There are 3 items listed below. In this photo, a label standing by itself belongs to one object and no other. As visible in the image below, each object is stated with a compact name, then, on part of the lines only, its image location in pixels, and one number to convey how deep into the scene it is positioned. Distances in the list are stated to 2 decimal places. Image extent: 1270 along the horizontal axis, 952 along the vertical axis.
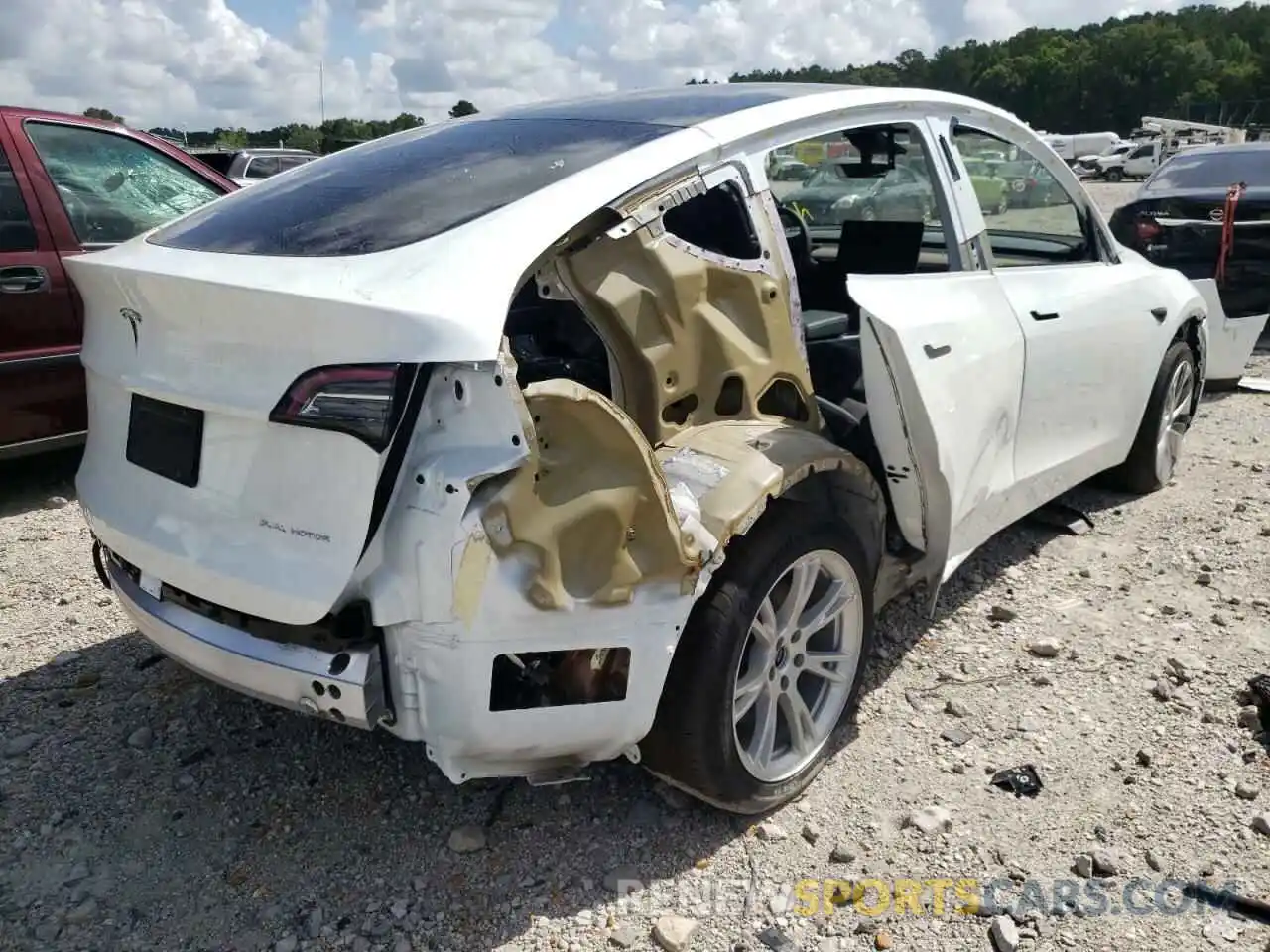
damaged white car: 2.03
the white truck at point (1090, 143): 50.09
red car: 4.59
